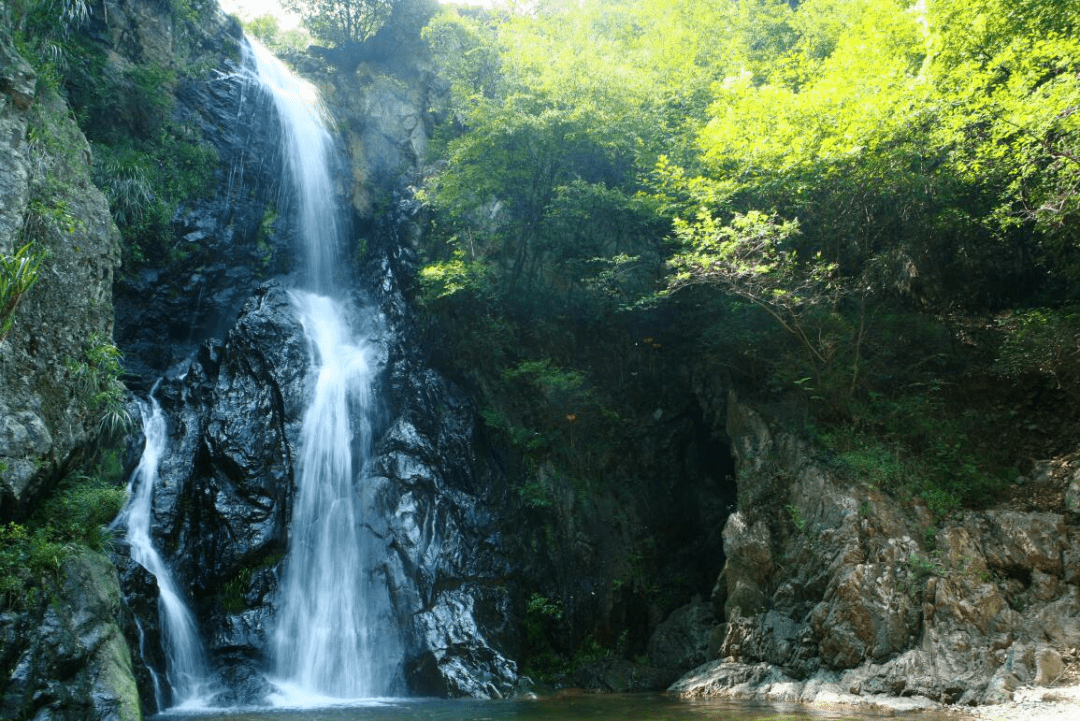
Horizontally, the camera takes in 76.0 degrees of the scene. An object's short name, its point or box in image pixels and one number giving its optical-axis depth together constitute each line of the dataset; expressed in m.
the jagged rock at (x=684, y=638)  12.99
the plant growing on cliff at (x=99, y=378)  9.14
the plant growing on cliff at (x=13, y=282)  6.92
